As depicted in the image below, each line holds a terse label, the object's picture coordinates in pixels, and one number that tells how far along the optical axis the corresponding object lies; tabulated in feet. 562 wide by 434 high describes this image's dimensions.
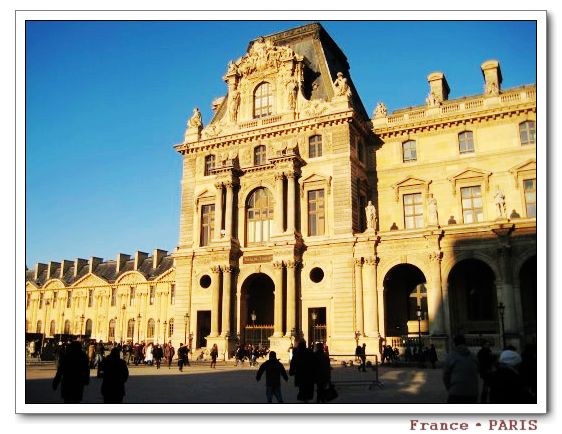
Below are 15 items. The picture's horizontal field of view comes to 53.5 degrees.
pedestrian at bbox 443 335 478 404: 36.32
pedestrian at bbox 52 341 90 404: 42.80
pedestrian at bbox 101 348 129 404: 42.47
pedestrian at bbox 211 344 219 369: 106.42
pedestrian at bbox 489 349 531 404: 33.91
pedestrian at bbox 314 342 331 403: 53.21
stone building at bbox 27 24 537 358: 116.67
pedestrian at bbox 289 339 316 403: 54.44
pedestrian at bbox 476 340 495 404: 49.90
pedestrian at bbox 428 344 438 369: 100.12
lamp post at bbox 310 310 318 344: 125.29
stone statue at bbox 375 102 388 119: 142.13
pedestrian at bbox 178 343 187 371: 101.81
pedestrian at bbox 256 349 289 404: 52.60
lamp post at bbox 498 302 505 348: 104.58
